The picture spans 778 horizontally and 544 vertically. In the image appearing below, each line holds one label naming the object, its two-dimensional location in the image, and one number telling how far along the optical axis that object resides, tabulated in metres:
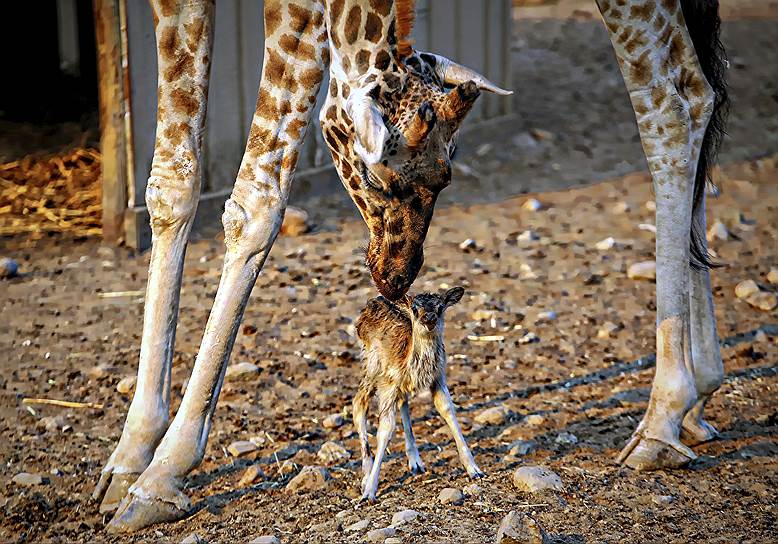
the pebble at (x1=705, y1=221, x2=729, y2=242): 14.62
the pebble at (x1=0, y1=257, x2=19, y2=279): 13.50
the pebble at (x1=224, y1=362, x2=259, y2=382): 10.61
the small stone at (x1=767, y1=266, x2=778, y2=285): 13.12
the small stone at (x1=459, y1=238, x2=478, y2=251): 14.55
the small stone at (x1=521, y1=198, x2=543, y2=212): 16.40
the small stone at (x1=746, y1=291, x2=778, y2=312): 12.34
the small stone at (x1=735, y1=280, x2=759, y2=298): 12.61
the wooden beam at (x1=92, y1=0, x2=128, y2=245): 13.94
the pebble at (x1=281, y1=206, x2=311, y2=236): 15.12
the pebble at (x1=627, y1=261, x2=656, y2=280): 13.31
